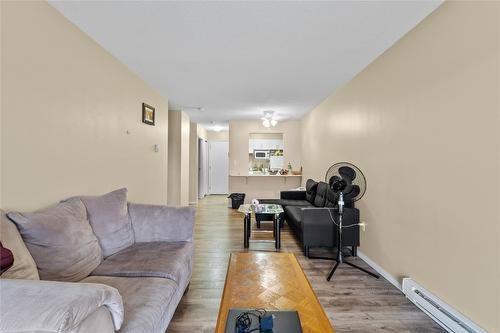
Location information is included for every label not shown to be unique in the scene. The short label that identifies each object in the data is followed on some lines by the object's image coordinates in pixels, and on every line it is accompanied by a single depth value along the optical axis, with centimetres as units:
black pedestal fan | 264
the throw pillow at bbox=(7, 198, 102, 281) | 138
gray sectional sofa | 83
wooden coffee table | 121
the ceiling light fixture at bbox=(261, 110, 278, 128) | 548
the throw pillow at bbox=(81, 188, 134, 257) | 188
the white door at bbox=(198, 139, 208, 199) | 796
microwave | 698
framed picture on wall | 349
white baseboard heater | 161
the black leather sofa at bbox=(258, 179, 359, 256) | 304
